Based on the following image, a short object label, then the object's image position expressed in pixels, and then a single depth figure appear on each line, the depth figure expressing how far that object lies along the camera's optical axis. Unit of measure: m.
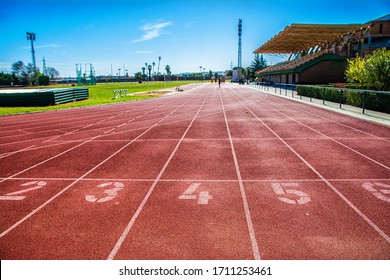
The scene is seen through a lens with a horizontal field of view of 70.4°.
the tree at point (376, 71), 16.11
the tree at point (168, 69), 194.62
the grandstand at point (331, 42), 38.34
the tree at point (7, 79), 100.99
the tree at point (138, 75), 162.25
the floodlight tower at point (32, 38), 72.74
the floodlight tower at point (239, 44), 87.29
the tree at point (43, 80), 94.12
